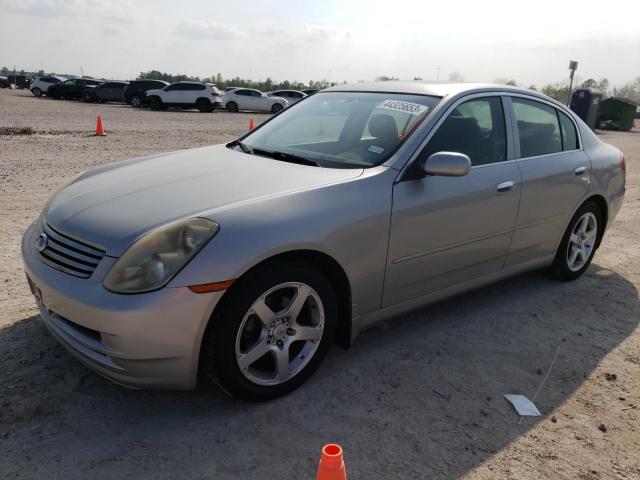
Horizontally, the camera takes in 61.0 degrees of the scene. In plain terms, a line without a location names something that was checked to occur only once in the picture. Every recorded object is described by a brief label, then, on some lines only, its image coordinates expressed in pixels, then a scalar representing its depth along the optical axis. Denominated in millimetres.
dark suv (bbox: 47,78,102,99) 34625
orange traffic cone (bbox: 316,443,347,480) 1753
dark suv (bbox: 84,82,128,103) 33000
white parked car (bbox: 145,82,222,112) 28766
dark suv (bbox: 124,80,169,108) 30812
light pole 22455
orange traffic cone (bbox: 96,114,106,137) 14094
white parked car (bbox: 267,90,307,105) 33375
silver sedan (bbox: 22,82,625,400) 2469
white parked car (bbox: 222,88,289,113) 30641
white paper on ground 2902
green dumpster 30219
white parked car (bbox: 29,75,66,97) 37312
